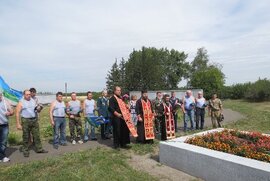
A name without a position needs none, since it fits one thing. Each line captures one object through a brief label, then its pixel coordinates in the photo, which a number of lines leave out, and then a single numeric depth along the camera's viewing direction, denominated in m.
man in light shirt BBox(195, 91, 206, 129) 8.00
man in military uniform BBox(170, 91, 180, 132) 7.71
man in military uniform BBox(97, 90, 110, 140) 7.06
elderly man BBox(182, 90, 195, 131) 7.89
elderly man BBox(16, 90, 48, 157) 5.31
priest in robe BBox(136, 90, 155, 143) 6.21
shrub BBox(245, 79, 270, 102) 25.28
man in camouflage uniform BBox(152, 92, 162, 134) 6.77
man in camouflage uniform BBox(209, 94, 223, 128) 8.09
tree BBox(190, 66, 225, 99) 37.25
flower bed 3.85
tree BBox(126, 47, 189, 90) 31.37
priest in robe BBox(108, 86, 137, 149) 5.86
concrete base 3.33
